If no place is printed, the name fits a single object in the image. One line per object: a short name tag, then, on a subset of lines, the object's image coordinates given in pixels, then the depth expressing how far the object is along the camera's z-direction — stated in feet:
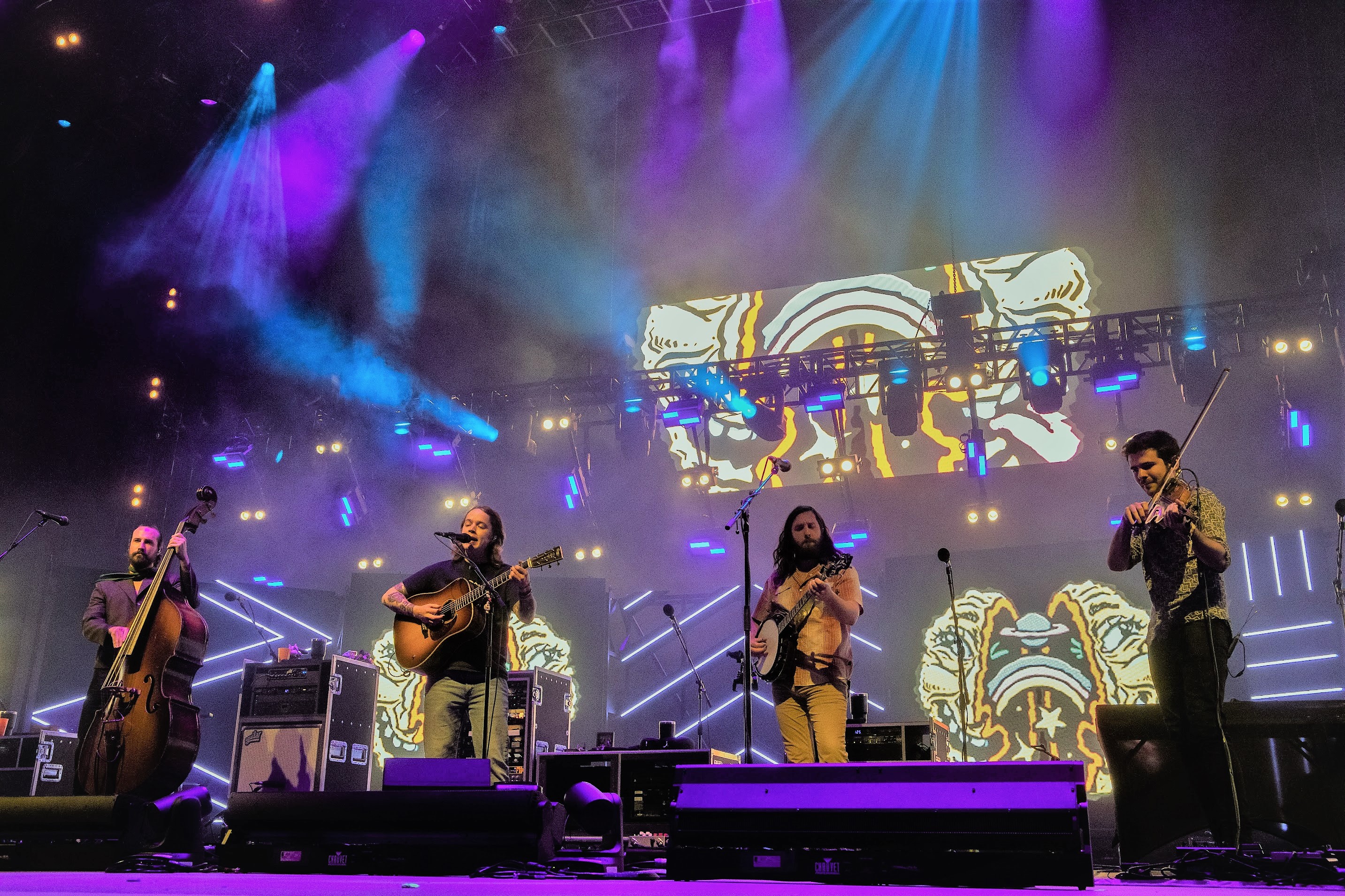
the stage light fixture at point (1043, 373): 32.35
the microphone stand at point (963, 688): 17.87
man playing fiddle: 12.29
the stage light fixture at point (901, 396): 33.78
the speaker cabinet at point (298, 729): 22.30
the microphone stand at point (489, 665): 13.74
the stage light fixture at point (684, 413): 35.83
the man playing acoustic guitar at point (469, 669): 14.02
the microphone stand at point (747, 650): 13.69
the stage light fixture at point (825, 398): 34.27
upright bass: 14.57
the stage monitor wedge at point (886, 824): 9.38
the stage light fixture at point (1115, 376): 31.73
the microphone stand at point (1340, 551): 14.25
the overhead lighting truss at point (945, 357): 30.35
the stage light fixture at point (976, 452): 34.09
